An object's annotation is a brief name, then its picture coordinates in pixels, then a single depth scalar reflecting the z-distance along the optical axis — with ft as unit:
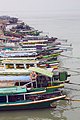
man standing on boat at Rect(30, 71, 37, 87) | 65.99
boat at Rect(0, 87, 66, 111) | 63.93
